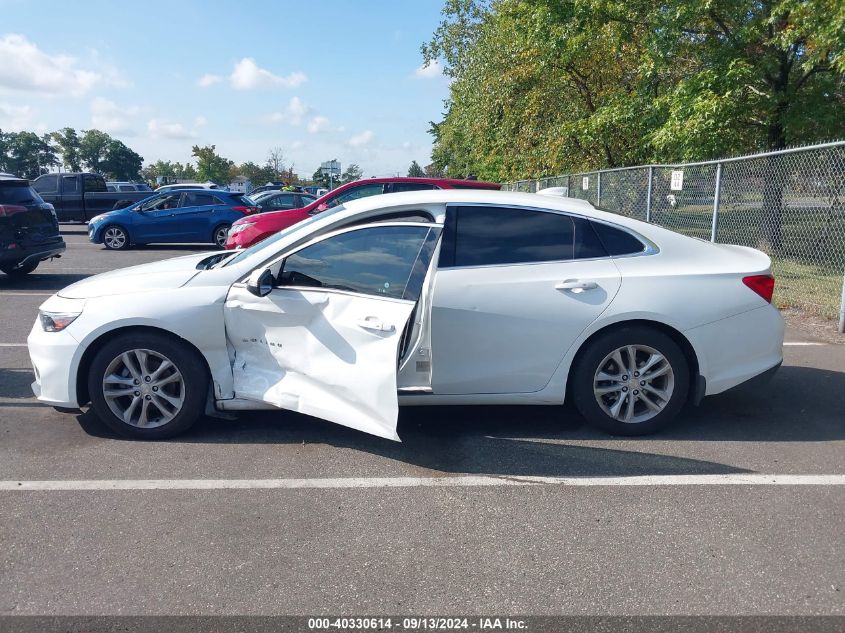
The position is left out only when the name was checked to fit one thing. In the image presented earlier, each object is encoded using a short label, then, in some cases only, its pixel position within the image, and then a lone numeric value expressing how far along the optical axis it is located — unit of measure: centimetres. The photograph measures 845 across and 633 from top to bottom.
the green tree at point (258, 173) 10317
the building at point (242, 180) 8307
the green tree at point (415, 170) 12369
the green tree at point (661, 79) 1330
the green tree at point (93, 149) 10512
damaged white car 450
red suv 1297
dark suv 1063
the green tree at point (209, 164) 9125
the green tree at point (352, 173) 12048
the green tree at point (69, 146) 10138
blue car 1809
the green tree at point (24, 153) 9162
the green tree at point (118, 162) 10794
